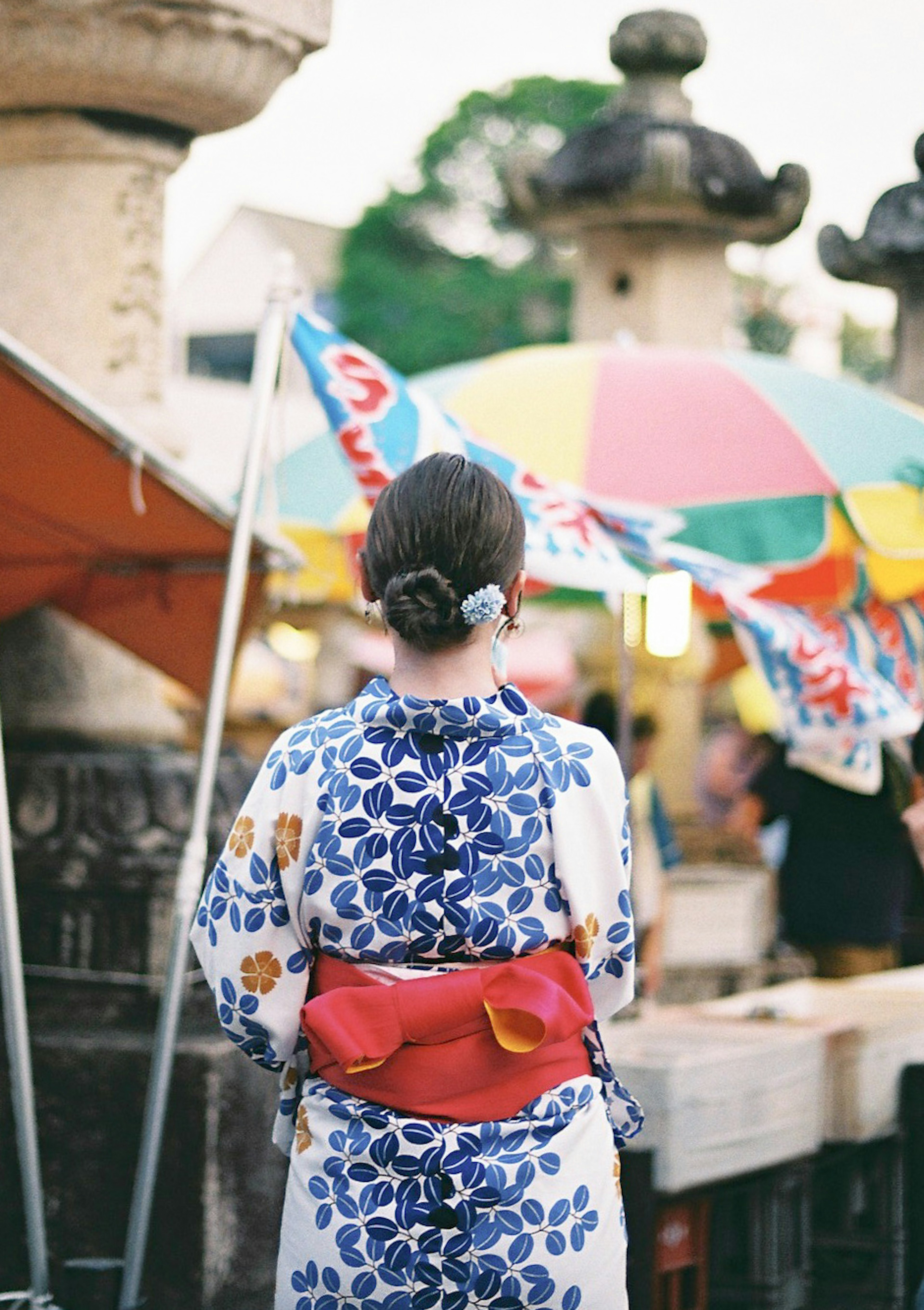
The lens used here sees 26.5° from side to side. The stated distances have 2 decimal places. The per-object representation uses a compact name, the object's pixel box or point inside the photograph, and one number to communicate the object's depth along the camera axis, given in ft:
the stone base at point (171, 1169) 13.97
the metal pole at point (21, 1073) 11.69
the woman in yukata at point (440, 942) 7.56
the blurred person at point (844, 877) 24.12
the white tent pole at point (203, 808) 12.28
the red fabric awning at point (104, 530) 11.98
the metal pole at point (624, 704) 19.72
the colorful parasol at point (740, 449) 19.54
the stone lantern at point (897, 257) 36.40
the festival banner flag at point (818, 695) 14.65
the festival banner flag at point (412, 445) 13.53
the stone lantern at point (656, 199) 32.24
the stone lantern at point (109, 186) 14.79
